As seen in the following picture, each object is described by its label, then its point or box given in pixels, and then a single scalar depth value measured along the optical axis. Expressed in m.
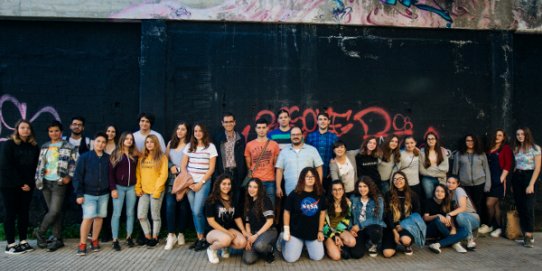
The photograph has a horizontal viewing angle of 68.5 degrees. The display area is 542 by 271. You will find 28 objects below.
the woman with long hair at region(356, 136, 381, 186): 6.17
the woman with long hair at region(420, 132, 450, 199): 6.39
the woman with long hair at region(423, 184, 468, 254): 5.75
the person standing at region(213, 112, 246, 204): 6.14
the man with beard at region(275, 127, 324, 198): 5.86
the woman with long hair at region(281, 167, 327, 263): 5.35
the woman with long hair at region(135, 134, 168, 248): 5.92
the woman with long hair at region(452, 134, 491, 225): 6.60
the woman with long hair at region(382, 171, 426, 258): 5.56
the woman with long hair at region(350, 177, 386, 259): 5.52
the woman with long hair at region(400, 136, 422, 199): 6.29
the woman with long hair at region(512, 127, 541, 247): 6.29
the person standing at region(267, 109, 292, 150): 6.22
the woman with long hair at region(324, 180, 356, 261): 5.42
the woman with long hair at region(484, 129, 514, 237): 6.63
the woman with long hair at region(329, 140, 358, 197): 5.94
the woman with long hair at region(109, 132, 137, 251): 5.83
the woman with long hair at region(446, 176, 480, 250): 5.80
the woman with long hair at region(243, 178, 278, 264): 5.22
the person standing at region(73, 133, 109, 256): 5.66
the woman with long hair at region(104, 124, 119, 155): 6.08
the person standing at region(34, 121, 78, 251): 5.82
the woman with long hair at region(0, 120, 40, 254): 5.65
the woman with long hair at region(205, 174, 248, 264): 5.26
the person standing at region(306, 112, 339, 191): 6.33
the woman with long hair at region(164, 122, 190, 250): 5.99
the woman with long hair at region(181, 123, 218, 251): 5.88
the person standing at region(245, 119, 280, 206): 6.01
